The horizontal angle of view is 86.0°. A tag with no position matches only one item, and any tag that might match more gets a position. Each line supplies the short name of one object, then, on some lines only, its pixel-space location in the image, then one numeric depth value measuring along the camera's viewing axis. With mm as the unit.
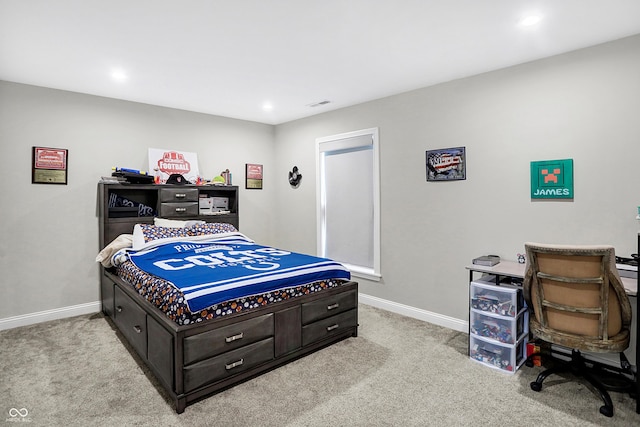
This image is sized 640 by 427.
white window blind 4207
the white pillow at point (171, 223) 4043
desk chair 2039
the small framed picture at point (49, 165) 3568
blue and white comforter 2314
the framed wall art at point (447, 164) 3389
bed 2193
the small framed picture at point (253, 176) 5238
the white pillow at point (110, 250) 3568
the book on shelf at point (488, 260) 2823
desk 2084
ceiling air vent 4266
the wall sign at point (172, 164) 4305
